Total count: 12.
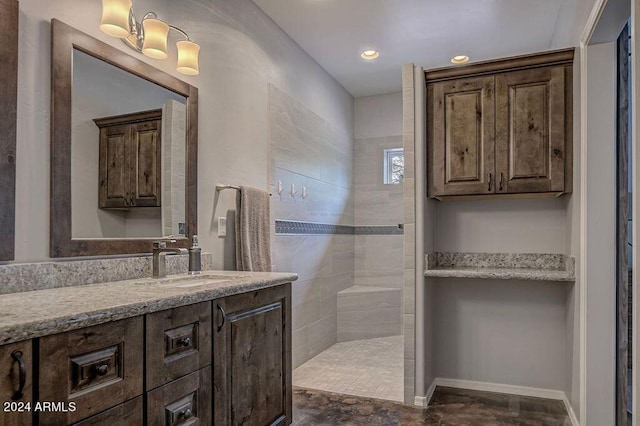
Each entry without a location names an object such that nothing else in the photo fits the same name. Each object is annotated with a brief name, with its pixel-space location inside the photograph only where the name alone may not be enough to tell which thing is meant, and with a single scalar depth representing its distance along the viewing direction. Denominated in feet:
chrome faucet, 6.84
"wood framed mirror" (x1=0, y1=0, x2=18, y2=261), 5.00
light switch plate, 8.98
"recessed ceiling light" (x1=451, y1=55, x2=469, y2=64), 13.17
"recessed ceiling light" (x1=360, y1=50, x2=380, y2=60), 12.78
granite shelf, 8.75
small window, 16.65
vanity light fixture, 6.09
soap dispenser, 7.58
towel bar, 8.91
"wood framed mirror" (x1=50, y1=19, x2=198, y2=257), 5.72
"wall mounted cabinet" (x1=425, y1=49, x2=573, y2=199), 8.70
